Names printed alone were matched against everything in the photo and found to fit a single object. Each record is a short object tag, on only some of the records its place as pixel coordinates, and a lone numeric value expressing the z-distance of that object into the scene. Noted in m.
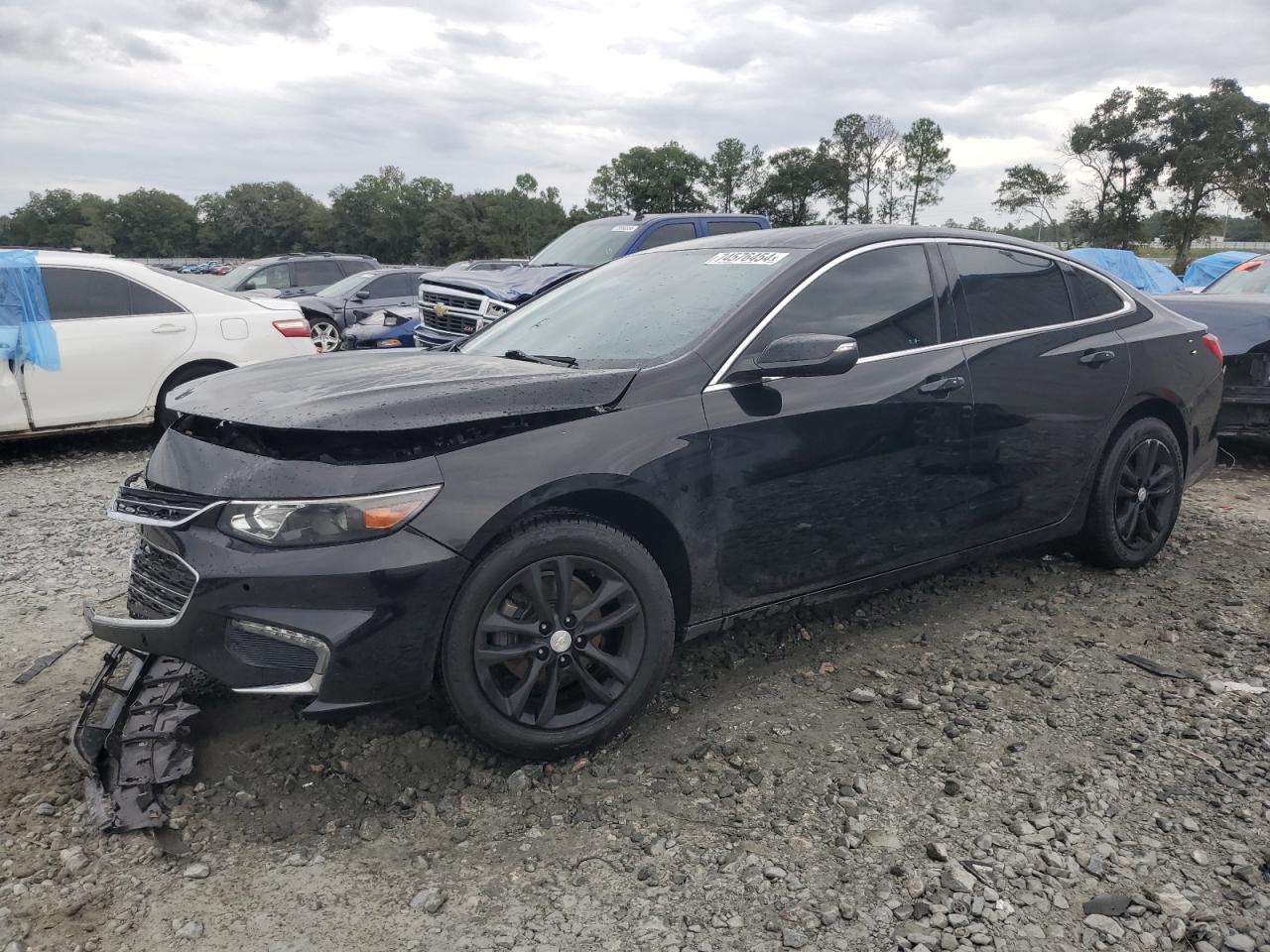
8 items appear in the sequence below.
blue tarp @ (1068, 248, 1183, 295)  20.49
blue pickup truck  9.88
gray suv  17.83
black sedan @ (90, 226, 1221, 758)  2.59
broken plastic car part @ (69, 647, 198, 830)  2.67
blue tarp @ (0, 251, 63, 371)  7.07
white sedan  7.20
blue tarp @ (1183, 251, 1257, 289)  18.88
